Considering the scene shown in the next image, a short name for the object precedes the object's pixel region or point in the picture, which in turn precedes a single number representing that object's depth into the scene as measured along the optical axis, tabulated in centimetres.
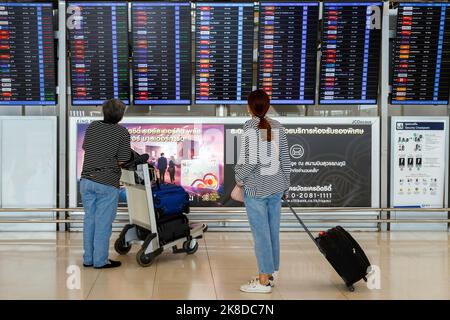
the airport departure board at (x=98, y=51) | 727
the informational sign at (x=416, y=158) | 771
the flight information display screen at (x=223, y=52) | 731
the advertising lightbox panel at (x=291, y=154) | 751
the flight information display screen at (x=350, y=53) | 739
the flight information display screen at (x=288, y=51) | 735
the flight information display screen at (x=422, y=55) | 743
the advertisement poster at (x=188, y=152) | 751
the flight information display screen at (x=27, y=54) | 724
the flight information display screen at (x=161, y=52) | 729
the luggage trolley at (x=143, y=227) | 566
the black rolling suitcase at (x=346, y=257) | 474
